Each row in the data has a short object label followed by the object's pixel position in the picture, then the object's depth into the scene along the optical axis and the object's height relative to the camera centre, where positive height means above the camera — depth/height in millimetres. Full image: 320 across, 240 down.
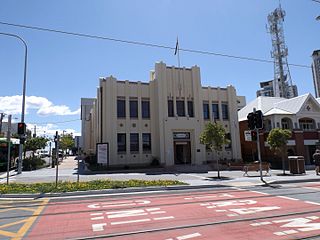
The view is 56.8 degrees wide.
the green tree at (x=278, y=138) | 24703 +1786
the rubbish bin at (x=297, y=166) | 23672 -530
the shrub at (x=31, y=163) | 31734 +349
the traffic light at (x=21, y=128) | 19652 +2558
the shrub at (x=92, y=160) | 35731 +632
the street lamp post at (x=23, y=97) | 26947 +6452
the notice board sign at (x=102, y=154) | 19578 +702
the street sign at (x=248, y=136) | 20122 +1665
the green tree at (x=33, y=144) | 39147 +2995
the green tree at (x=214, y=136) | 23562 +2015
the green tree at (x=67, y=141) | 68025 +5831
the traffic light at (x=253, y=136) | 19562 +1602
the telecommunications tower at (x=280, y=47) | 66062 +25546
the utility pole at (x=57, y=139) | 17120 +1548
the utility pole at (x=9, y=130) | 17709 +2261
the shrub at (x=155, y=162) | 33094 +129
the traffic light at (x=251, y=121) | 19156 +2552
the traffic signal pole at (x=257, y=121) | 18719 +2490
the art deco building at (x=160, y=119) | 32906 +5077
